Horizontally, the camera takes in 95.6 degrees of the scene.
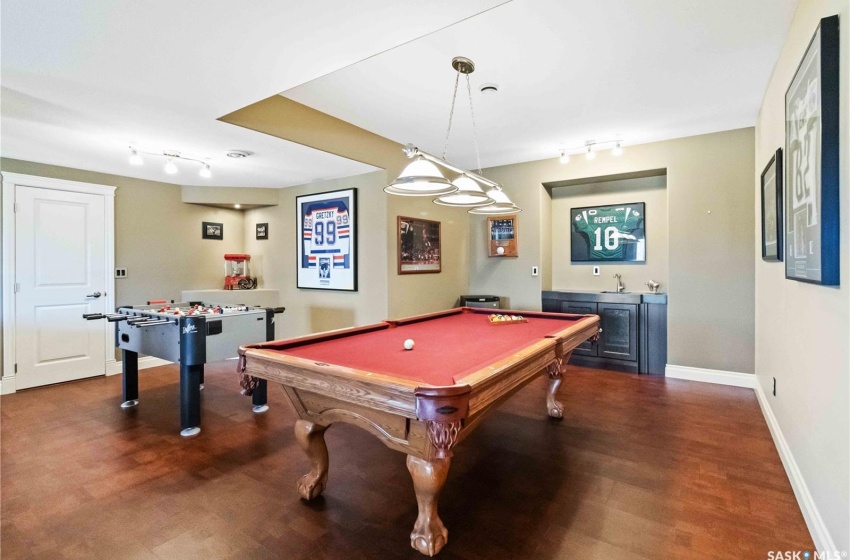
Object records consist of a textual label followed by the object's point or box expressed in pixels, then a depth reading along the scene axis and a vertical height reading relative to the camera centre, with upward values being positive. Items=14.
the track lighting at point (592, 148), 4.26 +1.51
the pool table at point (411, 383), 1.39 -0.42
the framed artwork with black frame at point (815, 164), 1.39 +0.47
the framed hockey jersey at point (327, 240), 4.58 +0.50
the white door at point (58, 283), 3.82 -0.03
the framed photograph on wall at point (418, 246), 4.53 +0.42
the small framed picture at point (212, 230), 5.42 +0.71
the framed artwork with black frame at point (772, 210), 2.37 +0.48
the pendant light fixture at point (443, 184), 2.16 +0.59
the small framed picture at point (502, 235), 5.12 +0.60
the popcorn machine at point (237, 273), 5.41 +0.10
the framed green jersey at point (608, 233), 4.65 +0.58
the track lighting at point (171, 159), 3.60 +1.21
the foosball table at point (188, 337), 2.77 -0.45
